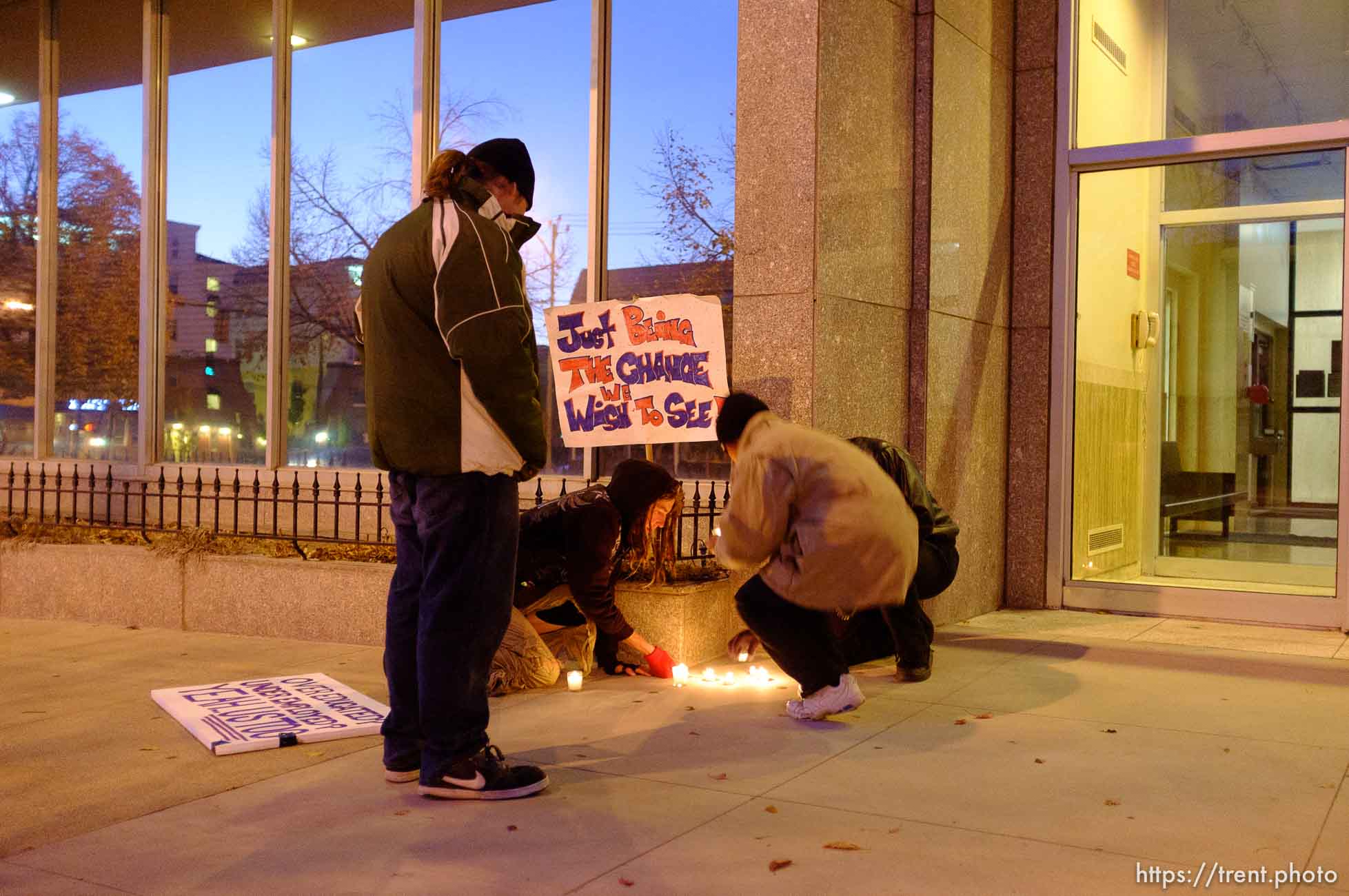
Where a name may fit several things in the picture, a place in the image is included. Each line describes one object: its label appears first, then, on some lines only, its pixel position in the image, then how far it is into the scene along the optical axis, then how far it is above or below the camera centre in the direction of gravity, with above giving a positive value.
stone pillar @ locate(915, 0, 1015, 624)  7.55 +1.07
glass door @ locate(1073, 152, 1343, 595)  7.55 +0.36
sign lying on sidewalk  4.91 -1.20
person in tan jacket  4.60 -0.28
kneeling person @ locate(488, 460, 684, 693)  5.76 -0.61
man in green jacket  3.99 +0.03
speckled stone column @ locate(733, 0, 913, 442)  6.62 +1.26
